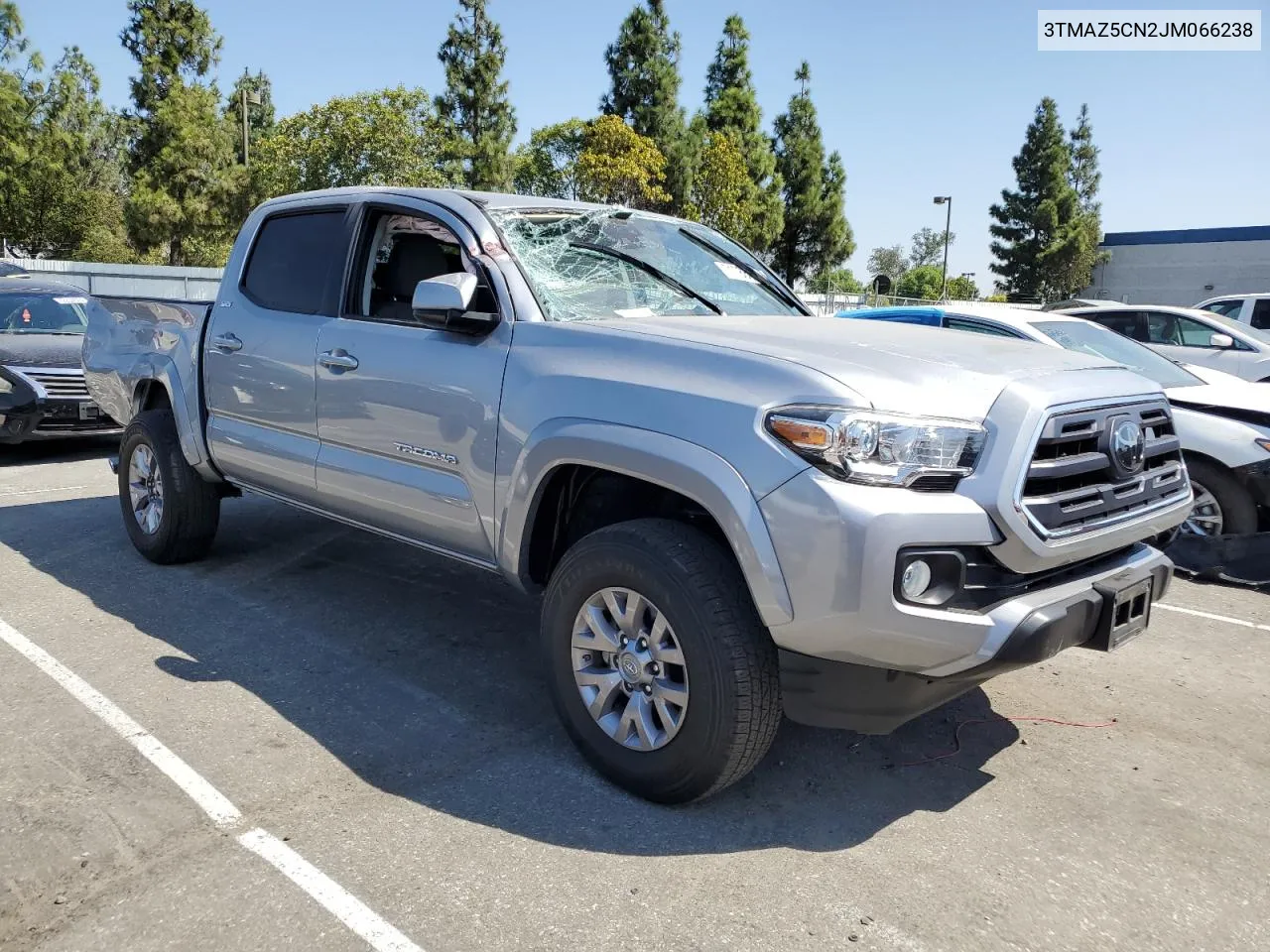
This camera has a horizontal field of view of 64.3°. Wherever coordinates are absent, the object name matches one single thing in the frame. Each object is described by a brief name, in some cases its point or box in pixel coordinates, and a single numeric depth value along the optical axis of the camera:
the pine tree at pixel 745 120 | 46.62
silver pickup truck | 2.72
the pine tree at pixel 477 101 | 42.50
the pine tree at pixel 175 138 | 37.47
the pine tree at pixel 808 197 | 50.25
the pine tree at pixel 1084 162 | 61.62
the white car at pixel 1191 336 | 10.56
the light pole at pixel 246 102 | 34.53
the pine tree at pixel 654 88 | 43.66
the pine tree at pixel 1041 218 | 55.72
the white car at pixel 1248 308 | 13.51
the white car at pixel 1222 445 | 5.94
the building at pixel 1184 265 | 43.81
